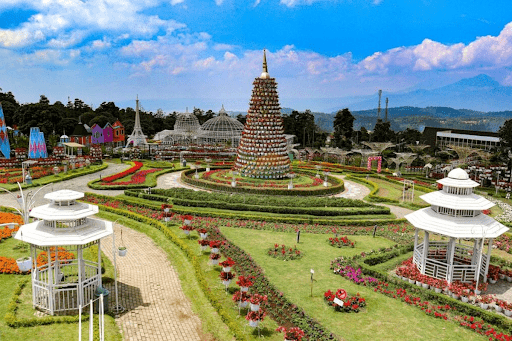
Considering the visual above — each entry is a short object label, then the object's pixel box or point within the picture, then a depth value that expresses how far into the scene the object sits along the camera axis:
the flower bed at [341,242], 26.14
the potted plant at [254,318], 15.54
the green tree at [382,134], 90.50
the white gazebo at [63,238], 16.50
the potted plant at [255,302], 16.19
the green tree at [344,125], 95.12
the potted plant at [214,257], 21.88
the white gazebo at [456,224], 20.08
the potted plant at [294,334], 14.33
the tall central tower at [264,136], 47.97
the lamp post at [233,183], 43.39
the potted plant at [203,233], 25.84
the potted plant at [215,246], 21.95
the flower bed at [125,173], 47.78
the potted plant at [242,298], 17.23
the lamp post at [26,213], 18.59
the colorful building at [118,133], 91.50
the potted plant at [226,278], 18.91
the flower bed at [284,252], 23.61
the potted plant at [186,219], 27.52
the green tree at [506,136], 59.75
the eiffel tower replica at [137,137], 84.88
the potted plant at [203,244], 23.94
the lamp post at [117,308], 17.45
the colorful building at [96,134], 86.50
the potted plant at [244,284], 17.47
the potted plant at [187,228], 26.53
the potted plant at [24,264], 16.06
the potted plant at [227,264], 19.59
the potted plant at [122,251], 17.70
